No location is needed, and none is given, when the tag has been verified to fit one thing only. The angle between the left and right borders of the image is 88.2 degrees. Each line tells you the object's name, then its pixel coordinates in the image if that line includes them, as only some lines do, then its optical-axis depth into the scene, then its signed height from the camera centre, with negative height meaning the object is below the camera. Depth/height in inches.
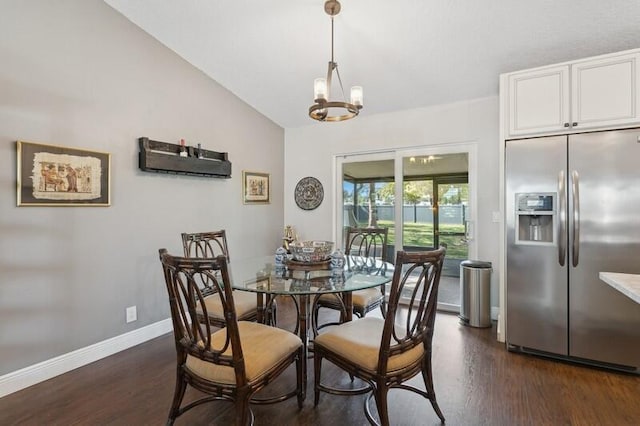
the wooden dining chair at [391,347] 66.3 -29.5
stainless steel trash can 135.4 -33.6
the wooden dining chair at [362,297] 102.7 -28.0
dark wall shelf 121.4 +21.2
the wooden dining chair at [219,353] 61.6 -29.3
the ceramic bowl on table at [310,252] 100.7 -11.9
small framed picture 170.9 +13.5
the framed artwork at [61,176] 93.1 +11.0
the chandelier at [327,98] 90.8 +32.9
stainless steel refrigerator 98.3 -9.1
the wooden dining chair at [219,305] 97.6 -28.4
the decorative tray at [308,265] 97.0 -15.7
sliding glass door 155.0 +6.9
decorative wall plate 191.2 +11.8
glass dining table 77.1 -17.3
